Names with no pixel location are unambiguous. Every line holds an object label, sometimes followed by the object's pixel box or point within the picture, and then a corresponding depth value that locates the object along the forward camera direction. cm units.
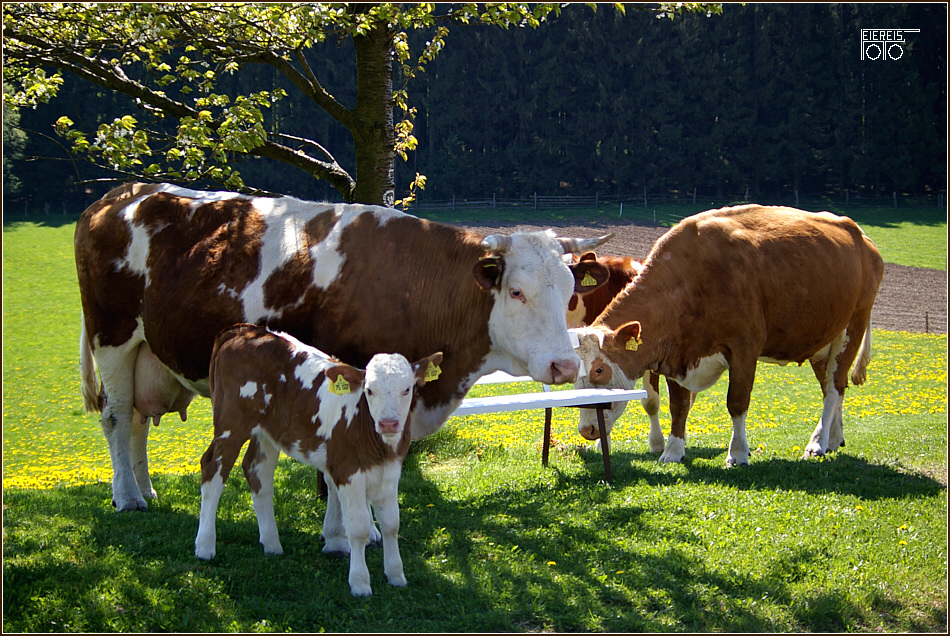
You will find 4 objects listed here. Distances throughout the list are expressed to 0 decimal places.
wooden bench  844
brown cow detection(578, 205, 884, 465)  934
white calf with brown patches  545
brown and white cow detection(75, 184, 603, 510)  608
